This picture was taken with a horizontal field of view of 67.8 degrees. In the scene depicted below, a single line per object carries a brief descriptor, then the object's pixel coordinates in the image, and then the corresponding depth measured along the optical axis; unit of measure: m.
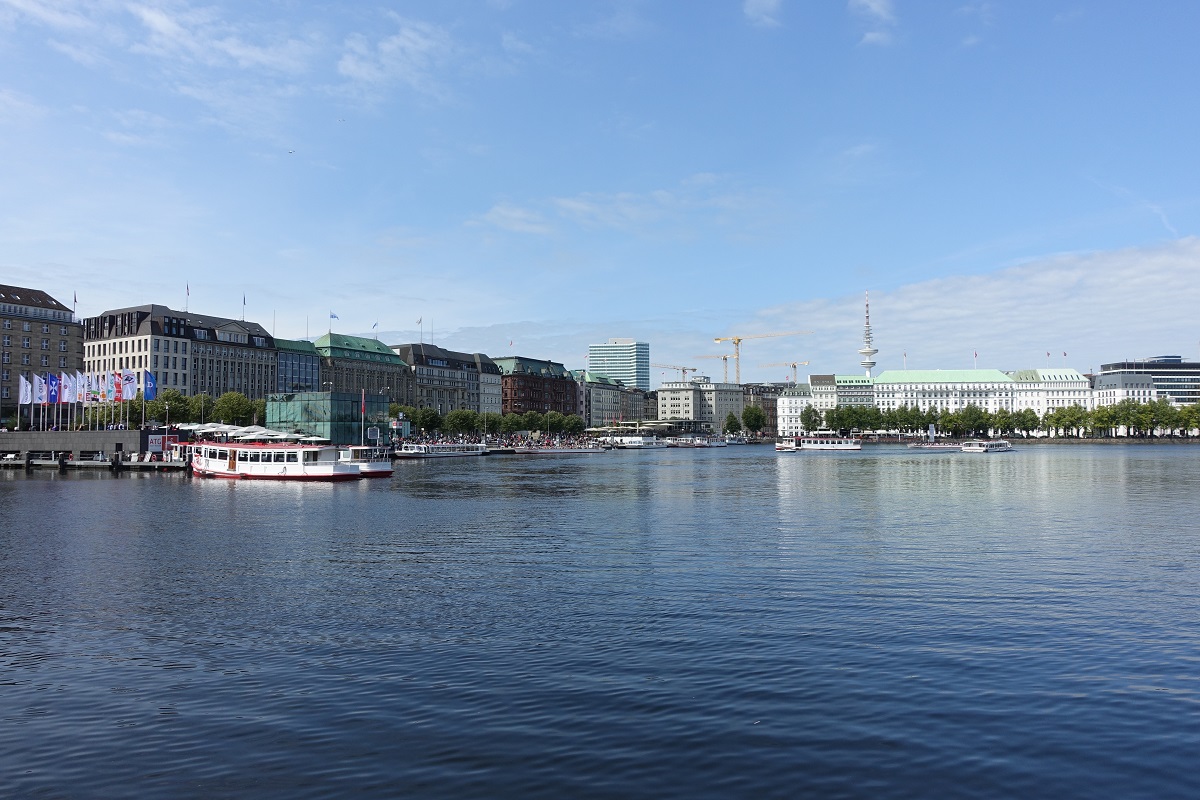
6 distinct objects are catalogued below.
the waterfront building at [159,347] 184.50
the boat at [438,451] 171.62
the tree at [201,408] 154.75
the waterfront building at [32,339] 172.25
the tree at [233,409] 155.88
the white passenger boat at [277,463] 99.06
